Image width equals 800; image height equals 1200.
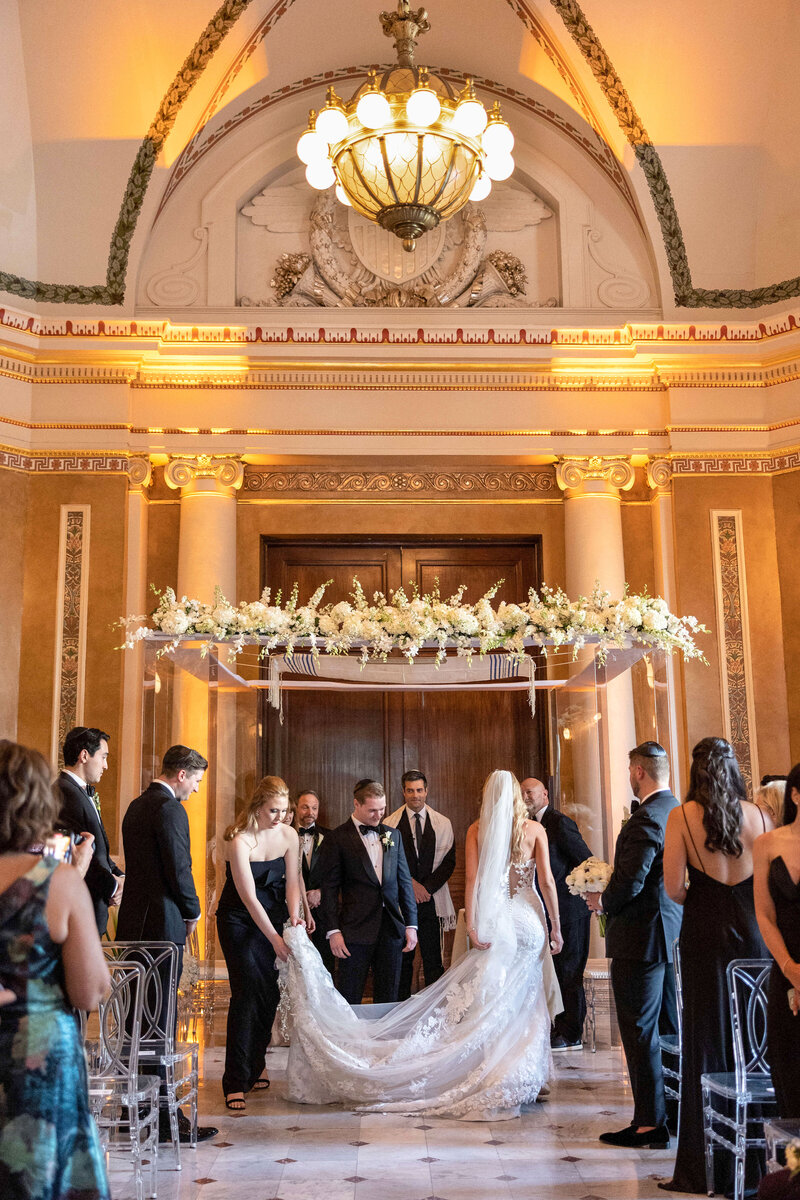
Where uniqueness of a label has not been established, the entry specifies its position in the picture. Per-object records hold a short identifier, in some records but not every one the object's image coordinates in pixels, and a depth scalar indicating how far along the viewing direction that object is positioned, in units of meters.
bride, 6.32
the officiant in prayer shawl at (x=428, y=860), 8.63
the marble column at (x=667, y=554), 10.20
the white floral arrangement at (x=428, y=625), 7.56
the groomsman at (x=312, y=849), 7.77
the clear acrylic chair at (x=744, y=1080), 4.53
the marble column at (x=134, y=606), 9.84
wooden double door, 10.55
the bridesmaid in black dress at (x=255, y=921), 6.51
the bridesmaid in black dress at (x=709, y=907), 4.78
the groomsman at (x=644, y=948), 5.55
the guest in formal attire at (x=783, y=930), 3.92
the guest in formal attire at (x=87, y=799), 5.85
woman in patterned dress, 2.92
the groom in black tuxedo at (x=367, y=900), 7.18
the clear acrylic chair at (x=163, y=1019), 5.33
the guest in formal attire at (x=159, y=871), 5.92
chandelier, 6.71
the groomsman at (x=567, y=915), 8.03
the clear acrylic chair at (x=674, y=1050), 5.25
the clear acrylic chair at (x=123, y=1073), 4.77
